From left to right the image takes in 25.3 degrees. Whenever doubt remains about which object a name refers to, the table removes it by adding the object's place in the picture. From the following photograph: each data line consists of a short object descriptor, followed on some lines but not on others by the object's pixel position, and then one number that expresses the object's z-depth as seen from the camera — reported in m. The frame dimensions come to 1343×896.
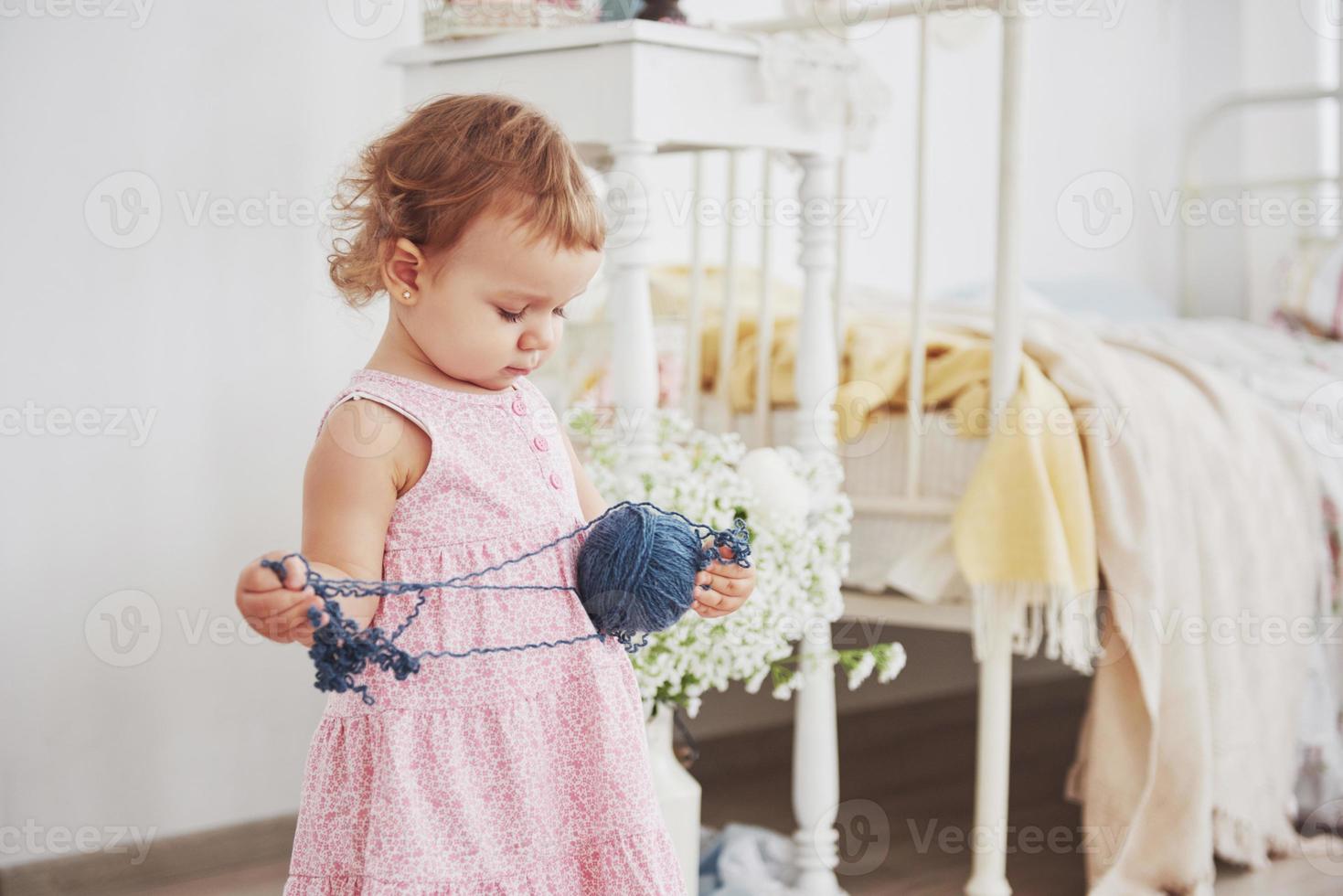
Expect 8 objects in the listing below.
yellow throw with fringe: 2.34
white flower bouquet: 2.22
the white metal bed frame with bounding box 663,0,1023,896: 2.35
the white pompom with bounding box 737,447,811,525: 2.25
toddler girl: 1.73
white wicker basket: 2.28
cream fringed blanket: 2.40
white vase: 2.28
